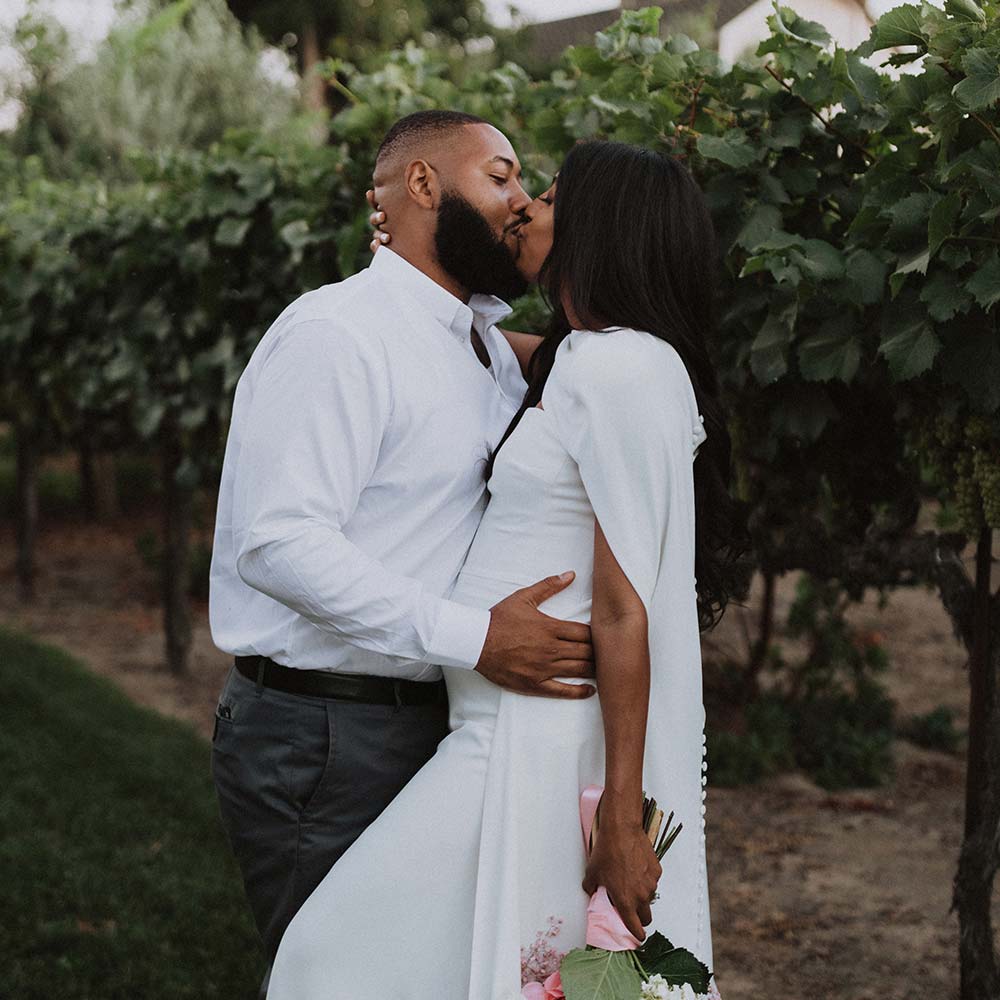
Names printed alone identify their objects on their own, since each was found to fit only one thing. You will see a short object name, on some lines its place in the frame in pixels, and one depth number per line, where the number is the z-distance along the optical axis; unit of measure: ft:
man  7.04
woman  6.71
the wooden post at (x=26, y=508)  35.51
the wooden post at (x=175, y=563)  28.19
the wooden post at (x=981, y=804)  11.10
